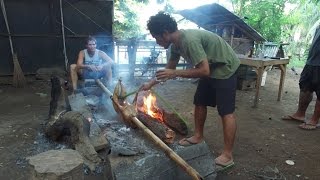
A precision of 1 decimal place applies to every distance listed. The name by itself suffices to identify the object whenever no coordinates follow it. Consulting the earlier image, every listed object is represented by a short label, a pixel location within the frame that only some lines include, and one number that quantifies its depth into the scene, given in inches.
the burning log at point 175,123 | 166.1
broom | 313.3
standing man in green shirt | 124.7
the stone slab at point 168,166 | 119.3
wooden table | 247.9
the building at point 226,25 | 381.4
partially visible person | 204.8
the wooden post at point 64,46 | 340.2
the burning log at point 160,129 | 146.6
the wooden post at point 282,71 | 271.1
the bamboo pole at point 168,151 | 106.5
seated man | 260.6
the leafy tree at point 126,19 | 607.7
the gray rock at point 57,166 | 82.8
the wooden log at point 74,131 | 147.9
